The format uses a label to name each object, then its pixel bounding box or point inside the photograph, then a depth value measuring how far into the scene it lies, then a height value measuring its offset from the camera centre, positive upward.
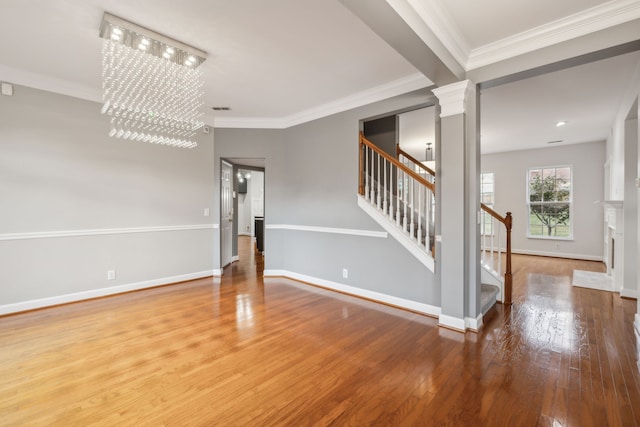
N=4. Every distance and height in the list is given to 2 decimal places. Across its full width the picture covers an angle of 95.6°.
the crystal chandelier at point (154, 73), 2.49 +1.49
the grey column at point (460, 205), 2.84 +0.05
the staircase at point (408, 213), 3.39 -0.03
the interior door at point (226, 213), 5.36 -0.05
